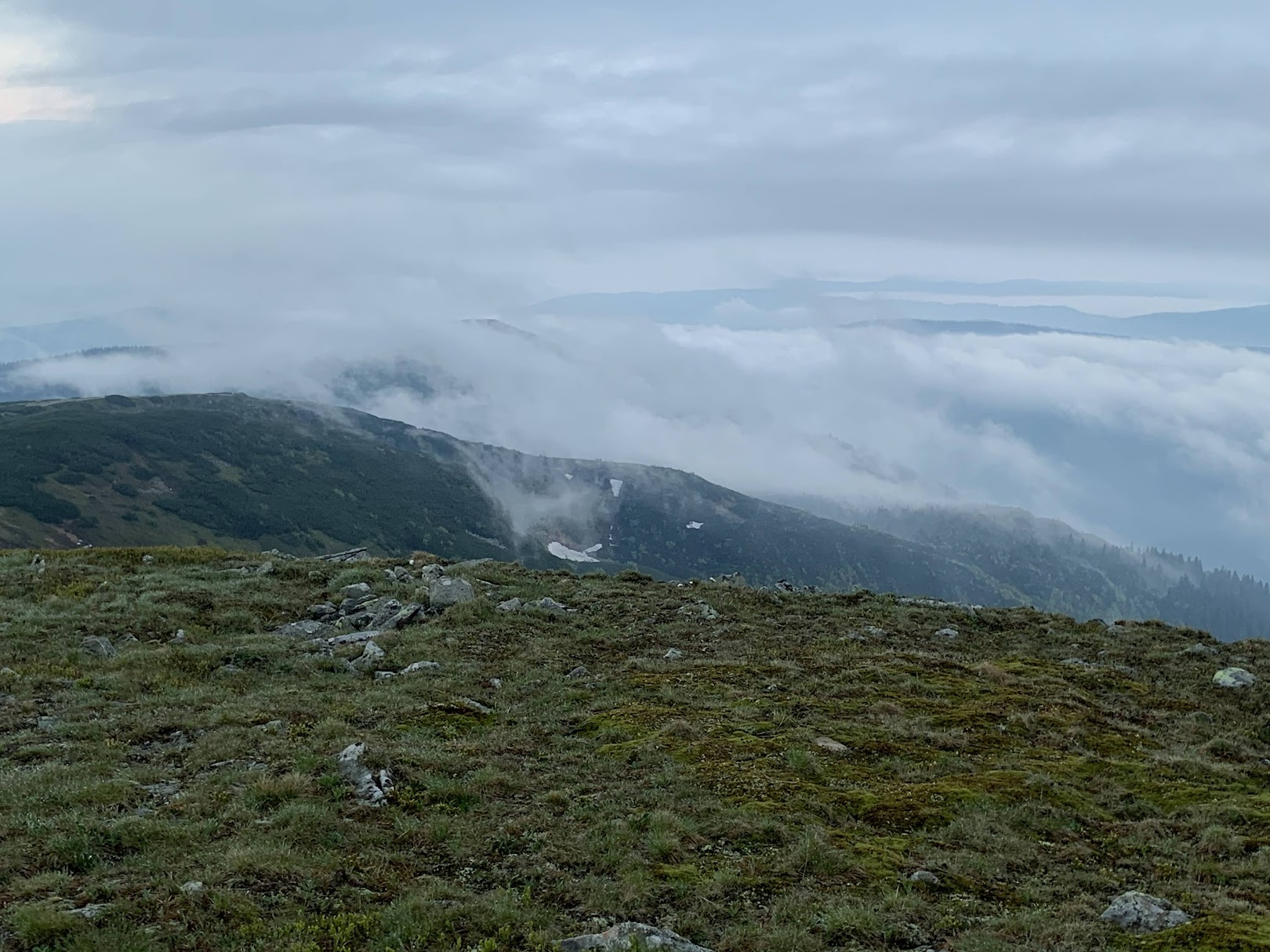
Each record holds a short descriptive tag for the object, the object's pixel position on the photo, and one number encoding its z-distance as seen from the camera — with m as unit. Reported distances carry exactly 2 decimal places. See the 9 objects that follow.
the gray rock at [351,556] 46.17
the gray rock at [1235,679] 28.54
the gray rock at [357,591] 35.72
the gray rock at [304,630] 30.77
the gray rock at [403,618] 31.23
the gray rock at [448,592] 33.56
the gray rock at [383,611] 31.95
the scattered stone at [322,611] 33.59
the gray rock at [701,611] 35.69
